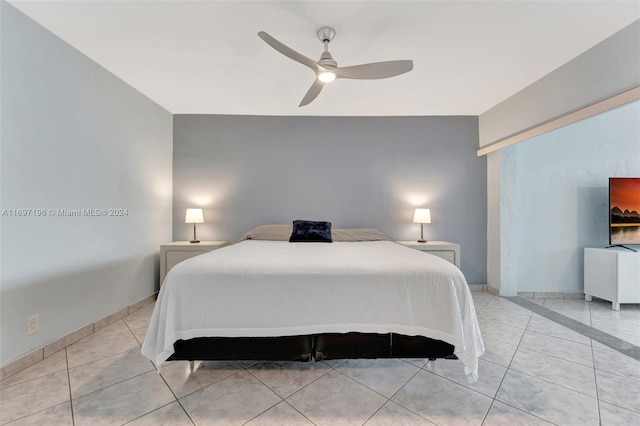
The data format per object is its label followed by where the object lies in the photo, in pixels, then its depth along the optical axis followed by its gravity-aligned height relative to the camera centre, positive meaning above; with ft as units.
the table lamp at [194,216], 11.19 -0.14
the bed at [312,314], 5.07 -1.90
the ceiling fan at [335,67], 6.17 +3.41
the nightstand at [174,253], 10.49 -1.56
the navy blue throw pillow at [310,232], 10.10 -0.74
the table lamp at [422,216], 11.48 -0.15
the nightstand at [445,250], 10.87 -1.50
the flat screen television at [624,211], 10.13 +0.05
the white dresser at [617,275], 9.46 -2.23
